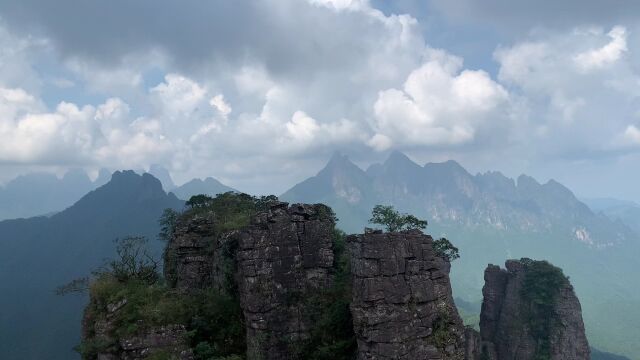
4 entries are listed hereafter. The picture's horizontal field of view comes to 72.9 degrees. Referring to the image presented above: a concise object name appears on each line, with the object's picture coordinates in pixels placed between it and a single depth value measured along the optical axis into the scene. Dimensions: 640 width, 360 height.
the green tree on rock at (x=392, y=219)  56.22
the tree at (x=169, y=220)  64.31
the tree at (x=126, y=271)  36.00
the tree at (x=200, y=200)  61.53
